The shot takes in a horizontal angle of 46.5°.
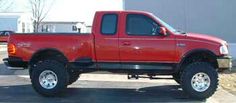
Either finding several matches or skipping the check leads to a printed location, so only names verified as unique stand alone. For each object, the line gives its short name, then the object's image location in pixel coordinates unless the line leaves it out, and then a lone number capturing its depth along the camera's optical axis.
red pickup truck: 6.58
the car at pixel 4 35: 29.46
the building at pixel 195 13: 12.15
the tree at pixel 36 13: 38.38
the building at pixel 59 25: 42.52
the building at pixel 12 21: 33.39
